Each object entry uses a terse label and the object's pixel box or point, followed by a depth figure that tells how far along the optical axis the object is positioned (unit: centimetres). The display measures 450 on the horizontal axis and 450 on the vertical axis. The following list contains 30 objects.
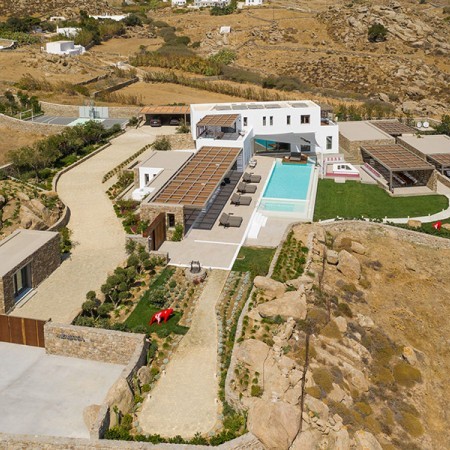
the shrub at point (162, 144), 5342
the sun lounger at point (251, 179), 4662
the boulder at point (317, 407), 2211
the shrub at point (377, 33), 10781
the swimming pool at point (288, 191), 4153
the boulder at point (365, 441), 2125
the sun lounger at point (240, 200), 4197
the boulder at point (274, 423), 2025
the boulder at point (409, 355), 2828
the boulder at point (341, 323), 2887
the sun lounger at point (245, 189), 4403
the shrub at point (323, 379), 2392
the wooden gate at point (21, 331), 2619
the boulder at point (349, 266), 3481
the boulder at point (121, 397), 2136
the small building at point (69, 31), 11060
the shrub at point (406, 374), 2695
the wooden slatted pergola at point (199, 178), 3722
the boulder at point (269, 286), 2978
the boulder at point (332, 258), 3569
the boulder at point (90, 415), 2105
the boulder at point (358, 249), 3772
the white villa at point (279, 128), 5347
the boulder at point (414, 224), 4025
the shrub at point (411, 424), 2383
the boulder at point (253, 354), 2415
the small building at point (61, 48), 9431
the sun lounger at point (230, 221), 3809
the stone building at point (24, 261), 2870
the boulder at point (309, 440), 2048
